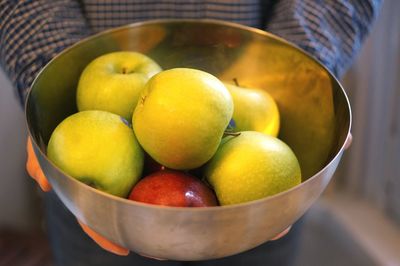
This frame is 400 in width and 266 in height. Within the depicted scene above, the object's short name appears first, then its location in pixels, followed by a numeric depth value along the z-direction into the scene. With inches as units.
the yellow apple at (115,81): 16.4
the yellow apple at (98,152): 14.4
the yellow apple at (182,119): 13.9
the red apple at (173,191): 14.2
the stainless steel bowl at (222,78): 12.3
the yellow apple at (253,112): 17.1
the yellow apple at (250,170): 14.2
